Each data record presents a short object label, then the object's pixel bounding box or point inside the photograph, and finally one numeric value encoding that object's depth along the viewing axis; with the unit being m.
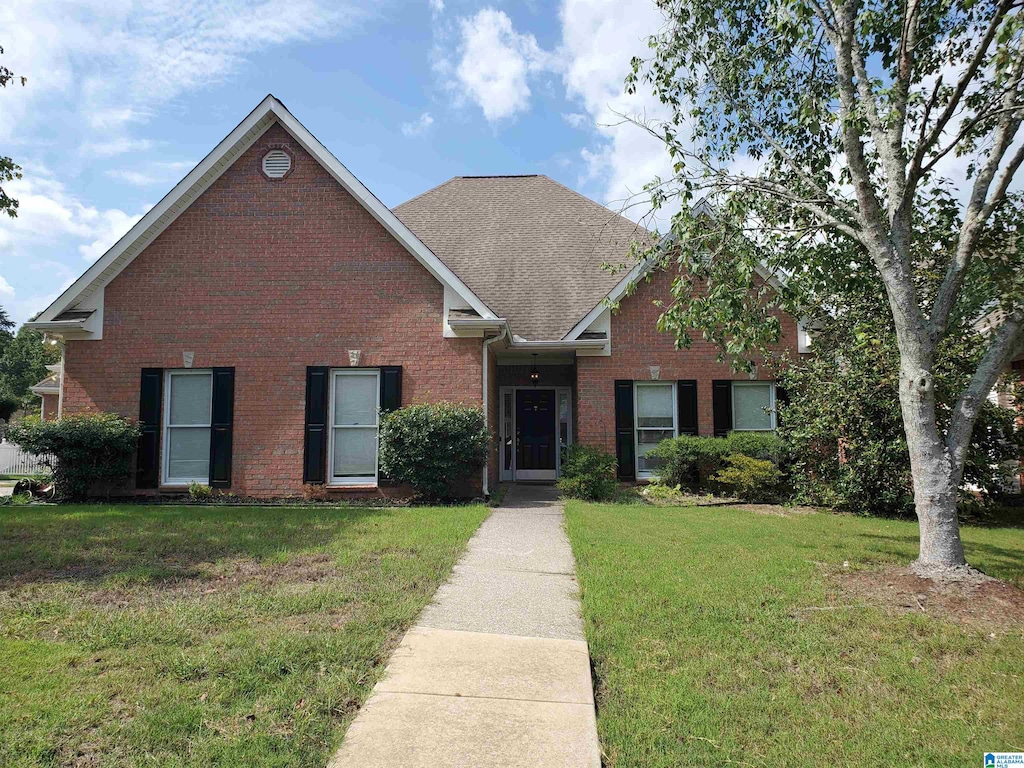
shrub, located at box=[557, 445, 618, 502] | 12.44
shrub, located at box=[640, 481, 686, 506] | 12.61
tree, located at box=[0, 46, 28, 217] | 12.36
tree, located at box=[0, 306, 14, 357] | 49.74
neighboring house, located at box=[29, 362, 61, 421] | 22.50
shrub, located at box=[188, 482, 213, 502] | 12.22
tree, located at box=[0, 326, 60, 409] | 62.56
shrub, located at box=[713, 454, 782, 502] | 12.47
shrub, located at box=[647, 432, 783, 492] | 12.96
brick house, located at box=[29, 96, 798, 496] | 12.41
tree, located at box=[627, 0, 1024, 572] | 6.61
